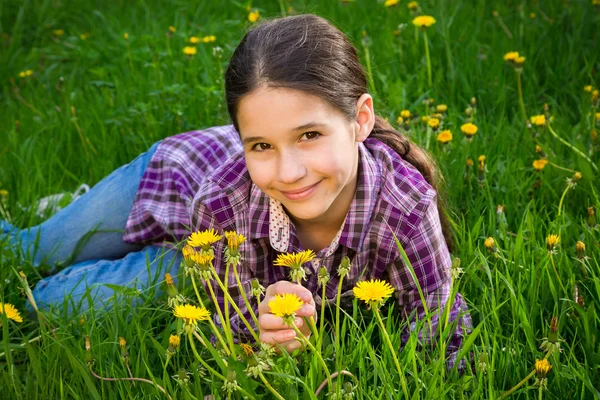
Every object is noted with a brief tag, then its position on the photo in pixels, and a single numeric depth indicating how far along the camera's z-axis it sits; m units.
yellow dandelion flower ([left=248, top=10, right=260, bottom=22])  3.52
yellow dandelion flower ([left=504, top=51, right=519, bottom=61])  3.12
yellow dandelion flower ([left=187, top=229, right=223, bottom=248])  2.40
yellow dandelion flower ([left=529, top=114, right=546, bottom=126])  2.97
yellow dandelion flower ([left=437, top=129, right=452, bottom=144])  2.92
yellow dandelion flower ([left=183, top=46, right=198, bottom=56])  3.38
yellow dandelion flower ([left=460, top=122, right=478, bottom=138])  2.94
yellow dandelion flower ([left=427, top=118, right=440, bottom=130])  2.91
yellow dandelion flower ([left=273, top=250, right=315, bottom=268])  2.39
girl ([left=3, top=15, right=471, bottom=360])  2.56
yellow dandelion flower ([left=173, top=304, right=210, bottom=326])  2.38
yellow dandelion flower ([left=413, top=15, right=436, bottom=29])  3.20
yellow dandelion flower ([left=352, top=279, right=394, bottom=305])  2.37
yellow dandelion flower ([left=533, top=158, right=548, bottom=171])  2.89
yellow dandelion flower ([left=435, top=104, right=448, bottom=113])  3.05
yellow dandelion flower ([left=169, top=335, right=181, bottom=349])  2.45
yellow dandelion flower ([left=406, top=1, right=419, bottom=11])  3.40
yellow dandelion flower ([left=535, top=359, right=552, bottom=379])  2.40
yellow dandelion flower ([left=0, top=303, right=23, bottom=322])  2.59
